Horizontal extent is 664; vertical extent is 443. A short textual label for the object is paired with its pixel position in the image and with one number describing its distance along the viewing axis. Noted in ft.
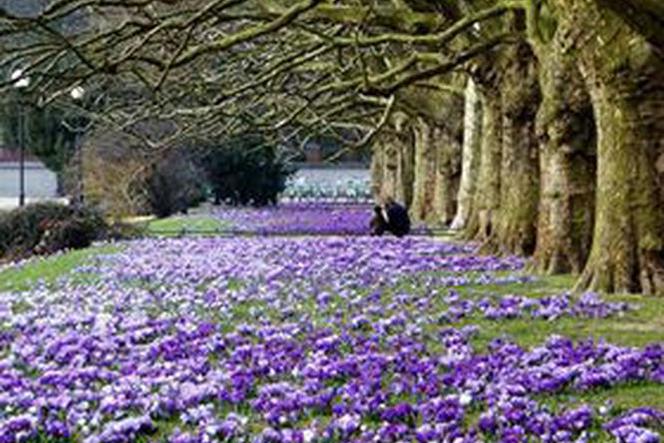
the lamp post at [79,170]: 149.78
